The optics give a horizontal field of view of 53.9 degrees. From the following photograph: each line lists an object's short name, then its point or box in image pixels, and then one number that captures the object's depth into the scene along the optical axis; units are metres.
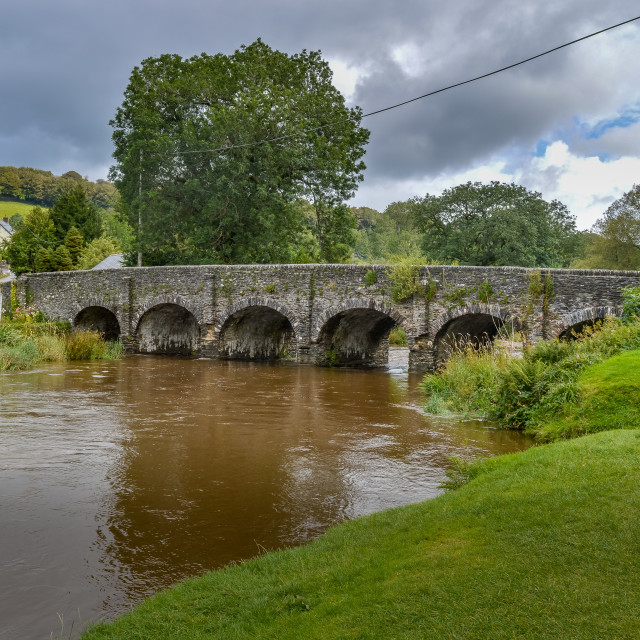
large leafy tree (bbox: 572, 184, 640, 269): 37.47
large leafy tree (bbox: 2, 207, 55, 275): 48.31
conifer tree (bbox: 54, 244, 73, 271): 40.16
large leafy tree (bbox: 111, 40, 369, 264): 26.33
